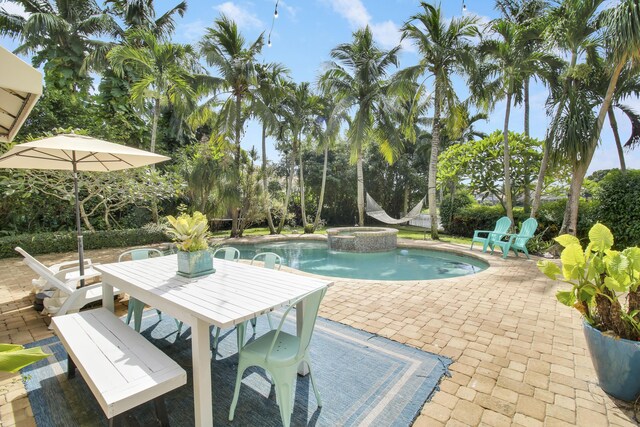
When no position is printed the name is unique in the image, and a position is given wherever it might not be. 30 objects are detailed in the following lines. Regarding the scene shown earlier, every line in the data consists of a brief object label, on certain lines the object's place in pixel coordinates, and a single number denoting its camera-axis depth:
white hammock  11.26
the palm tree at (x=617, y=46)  5.37
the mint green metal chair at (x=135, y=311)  2.96
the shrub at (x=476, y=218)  10.75
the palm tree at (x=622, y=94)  6.63
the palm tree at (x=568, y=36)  6.64
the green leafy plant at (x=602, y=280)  1.95
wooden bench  1.46
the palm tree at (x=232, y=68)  10.42
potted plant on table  2.44
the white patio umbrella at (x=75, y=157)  3.16
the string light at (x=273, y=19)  3.60
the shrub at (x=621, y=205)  6.82
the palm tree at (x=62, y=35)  10.94
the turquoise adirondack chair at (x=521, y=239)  6.89
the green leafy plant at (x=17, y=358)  0.79
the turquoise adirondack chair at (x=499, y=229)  7.60
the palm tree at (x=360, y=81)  11.45
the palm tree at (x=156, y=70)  8.95
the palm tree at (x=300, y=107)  12.98
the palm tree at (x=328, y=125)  11.62
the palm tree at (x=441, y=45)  9.29
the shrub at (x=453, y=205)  12.38
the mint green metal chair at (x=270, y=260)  3.27
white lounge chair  2.88
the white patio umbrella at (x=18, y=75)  1.32
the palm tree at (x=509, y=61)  8.10
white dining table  1.68
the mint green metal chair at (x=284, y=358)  1.76
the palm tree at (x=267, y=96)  11.25
